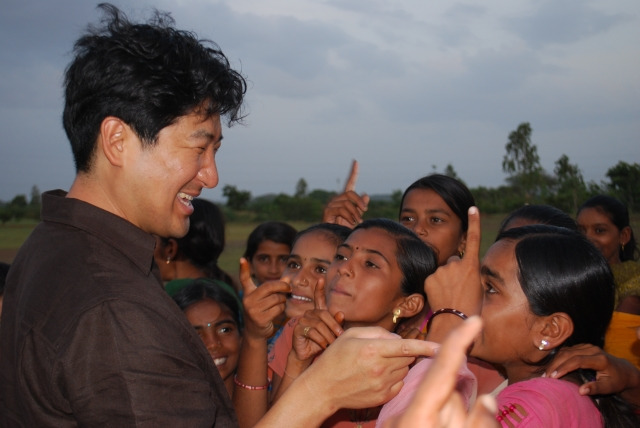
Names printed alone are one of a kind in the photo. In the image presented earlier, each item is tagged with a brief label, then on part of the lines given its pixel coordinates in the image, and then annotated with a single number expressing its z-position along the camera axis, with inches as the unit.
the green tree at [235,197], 1476.4
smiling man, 53.1
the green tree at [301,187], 1808.6
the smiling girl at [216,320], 133.6
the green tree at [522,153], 921.2
